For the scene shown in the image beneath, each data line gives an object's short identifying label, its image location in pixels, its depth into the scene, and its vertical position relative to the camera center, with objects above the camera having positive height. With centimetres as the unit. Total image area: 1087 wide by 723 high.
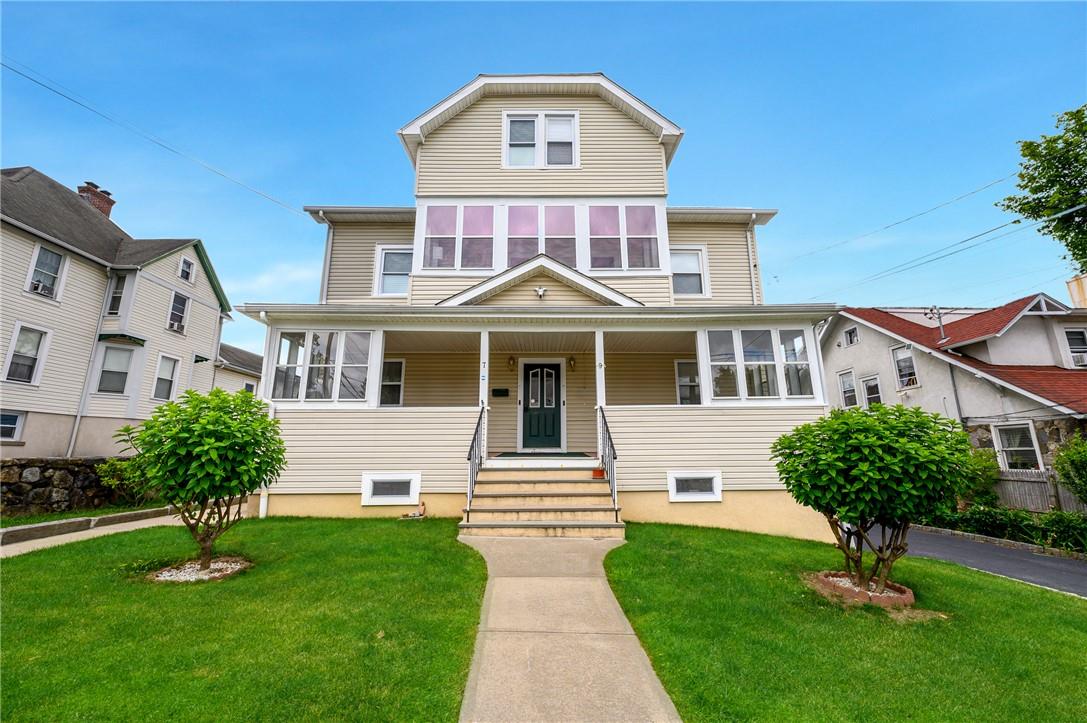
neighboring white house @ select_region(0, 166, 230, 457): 1220 +447
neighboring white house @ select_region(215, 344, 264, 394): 2049 +422
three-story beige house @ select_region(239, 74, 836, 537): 827 +263
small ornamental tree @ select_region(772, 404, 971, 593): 445 -16
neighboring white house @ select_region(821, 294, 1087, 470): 1205 +294
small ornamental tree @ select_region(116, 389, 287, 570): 495 +5
